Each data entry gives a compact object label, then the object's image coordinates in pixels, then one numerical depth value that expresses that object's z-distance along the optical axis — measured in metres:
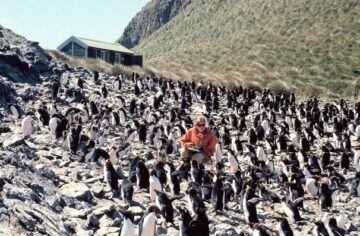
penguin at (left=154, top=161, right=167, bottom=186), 15.55
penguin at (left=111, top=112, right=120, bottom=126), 24.29
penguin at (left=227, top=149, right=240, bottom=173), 18.41
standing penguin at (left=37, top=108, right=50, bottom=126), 22.08
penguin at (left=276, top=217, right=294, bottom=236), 12.37
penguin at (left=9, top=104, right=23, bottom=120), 22.87
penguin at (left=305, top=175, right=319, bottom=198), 16.48
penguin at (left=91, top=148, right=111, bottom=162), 17.17
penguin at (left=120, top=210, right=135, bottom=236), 10.83
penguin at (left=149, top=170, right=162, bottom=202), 14.20
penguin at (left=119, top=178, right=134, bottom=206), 13.44
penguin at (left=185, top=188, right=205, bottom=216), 13.16
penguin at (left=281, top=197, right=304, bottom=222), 14.04
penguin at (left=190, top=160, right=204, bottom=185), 15.97
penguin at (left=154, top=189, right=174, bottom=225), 12.43
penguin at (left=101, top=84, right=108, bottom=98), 31.09
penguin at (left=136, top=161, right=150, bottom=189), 15.01
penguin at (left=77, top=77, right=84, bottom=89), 33.00
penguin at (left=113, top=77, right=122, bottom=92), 34.25
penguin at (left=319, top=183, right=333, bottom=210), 15.24
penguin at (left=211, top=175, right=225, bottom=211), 14.03
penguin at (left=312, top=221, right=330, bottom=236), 12.50
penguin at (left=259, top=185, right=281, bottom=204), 15.45
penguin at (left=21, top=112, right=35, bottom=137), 20.03
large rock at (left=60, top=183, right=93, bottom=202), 13.27
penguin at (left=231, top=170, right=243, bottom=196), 15.64
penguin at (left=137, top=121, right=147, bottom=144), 21.31
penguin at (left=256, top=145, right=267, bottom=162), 20.48
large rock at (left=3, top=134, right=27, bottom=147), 16.66
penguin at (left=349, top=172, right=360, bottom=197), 16.51
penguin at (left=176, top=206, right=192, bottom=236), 11.11
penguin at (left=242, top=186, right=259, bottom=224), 13.39
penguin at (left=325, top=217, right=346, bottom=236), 12.64
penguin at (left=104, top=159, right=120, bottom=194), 14.23
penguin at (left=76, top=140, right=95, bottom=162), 17.36
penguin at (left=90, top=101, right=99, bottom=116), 25.88
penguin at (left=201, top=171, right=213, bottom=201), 14.91
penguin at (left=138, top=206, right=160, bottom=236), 11.06
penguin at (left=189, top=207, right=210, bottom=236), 10.99
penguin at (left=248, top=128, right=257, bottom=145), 22.84
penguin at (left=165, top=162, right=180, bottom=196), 15.01
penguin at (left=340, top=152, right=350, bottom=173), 19.31
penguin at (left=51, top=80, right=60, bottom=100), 28.52
